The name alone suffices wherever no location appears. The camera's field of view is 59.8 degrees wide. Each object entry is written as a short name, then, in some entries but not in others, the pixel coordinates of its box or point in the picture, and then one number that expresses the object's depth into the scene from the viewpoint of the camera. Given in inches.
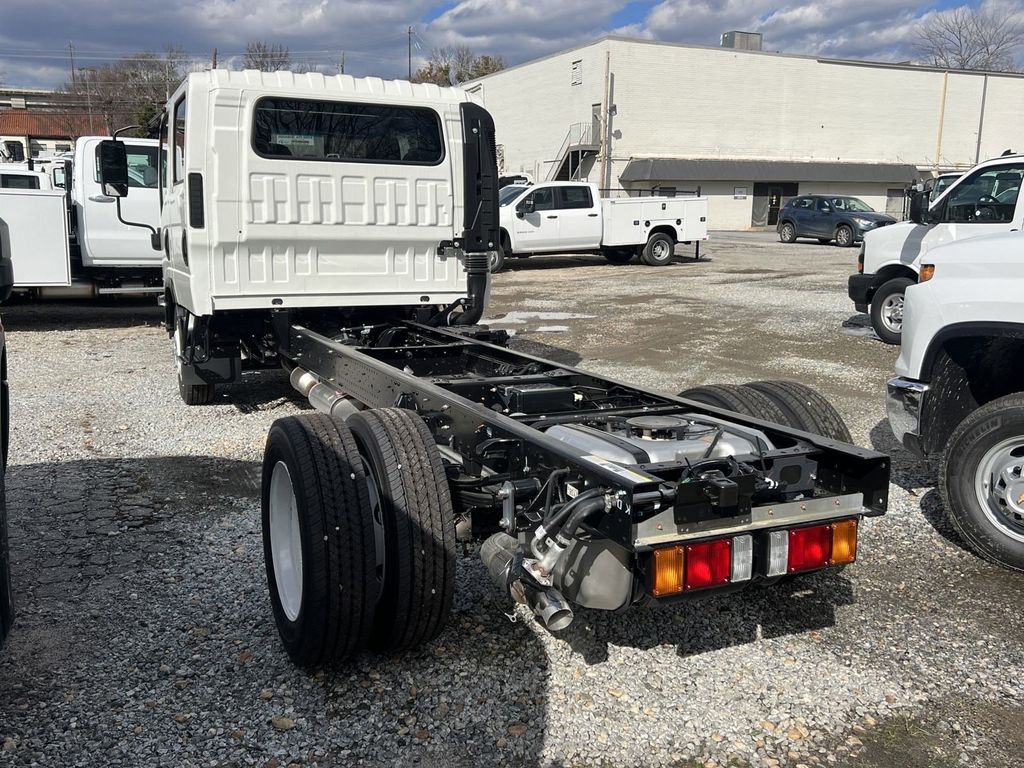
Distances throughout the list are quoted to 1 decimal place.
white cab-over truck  111.5
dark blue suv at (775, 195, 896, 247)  1068.5
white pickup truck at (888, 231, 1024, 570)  163.5
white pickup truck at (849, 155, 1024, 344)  353.4
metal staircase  1530.5
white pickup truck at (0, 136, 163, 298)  410.3
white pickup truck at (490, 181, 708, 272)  783.1
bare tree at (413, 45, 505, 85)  2908.5
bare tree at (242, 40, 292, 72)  2155.6
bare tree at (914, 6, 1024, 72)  2421.3
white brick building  1525.6
